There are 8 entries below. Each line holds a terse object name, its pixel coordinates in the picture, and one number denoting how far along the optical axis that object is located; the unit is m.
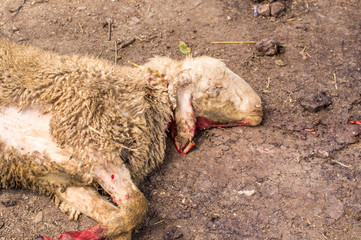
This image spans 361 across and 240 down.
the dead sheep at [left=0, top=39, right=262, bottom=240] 2.73
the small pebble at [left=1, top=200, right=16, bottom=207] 2.90
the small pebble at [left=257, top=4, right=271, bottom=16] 5.42
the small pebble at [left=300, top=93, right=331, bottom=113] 4.03
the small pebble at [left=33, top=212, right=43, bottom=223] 2.83
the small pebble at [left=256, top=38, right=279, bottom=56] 4.75
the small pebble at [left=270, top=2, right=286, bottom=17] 5.43
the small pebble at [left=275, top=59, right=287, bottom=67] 4.68
